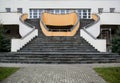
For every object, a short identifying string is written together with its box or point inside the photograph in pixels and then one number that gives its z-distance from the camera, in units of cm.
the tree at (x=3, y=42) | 2231
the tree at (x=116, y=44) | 2169
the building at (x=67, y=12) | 2850
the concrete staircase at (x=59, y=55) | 1753
